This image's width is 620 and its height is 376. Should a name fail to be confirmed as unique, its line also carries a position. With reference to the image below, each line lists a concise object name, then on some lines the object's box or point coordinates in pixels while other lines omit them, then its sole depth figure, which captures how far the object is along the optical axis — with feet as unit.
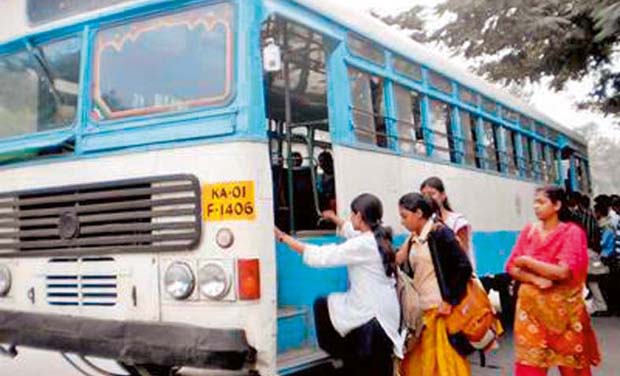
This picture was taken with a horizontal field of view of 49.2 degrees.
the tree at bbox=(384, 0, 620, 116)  34.76
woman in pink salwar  13.67
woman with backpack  13.55
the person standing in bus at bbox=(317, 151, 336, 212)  19.60
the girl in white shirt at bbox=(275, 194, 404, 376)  13.08
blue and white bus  12.42
